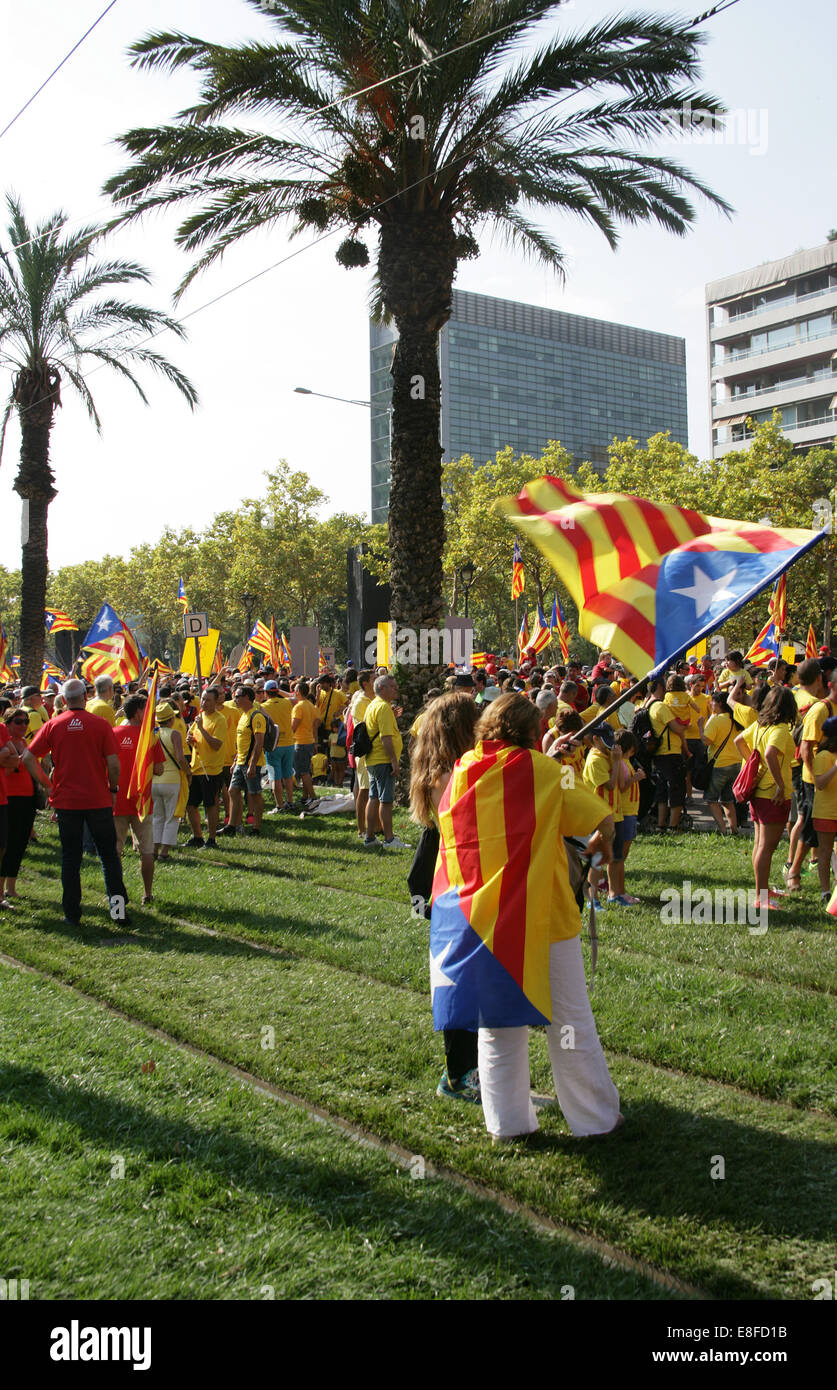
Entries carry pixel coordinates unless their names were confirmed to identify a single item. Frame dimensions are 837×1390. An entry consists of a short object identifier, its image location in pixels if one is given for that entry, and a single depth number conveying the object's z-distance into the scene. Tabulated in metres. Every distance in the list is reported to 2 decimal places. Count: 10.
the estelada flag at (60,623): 26.27
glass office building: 131.75
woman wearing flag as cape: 4.11
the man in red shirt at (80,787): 8.22
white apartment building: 73.12
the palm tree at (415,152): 11.92
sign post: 19.19
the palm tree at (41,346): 20.70
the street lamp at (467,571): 27.64
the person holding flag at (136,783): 9.09
